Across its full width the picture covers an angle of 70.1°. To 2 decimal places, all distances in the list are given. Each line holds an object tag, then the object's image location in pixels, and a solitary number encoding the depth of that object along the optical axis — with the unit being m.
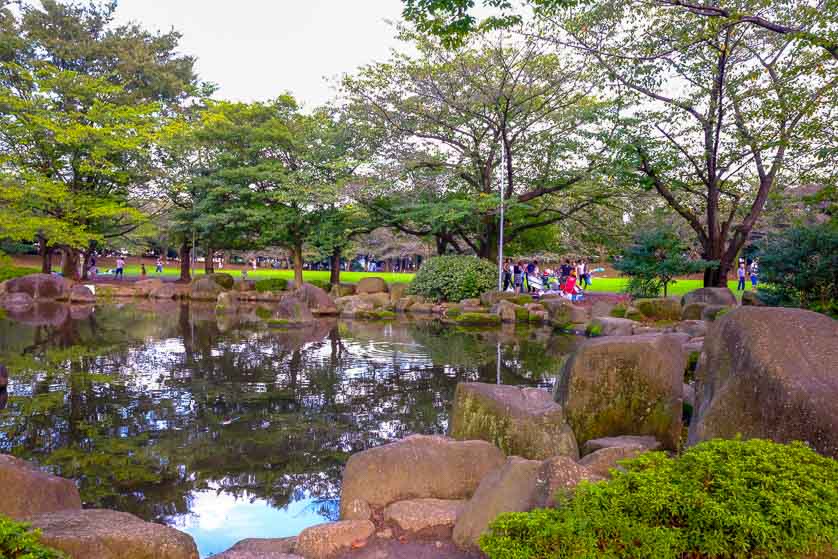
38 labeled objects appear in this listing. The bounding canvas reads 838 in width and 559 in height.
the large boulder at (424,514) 4.29
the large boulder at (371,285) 26.78
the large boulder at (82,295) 25.34
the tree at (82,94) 28.50
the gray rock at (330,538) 4.07
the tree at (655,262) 17.95
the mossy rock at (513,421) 5.67
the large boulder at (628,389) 6.17
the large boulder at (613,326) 14.13
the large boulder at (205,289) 28.38
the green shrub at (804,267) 12.88
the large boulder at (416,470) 4.76
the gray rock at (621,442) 5.55
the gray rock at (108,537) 3.23
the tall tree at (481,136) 21.11
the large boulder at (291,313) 18.66
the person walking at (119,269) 38.53
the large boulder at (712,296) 15.96
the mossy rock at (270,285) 29.11
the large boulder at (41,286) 24.97
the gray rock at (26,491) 4.02
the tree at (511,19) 8.62
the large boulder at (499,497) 3.77
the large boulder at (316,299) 21.48
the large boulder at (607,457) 4.36
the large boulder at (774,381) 3.76
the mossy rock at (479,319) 19.28
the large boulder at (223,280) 29.14
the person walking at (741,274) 26.36
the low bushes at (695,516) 2.72
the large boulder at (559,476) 3.43
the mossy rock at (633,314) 16.30
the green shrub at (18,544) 2.43
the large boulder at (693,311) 15.27
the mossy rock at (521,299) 21.38
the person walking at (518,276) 28.75
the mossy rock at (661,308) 16.09
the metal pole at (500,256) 23.09
